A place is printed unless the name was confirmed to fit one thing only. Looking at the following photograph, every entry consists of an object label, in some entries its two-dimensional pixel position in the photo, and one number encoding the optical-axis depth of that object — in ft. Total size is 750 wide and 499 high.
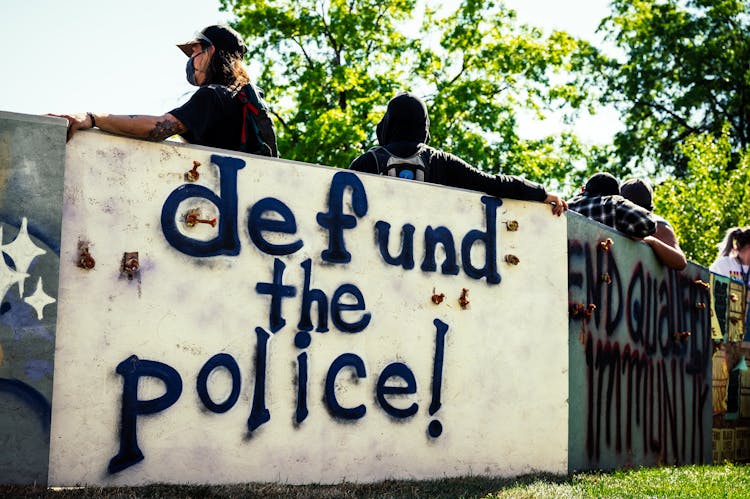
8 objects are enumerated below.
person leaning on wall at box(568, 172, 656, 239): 22.56
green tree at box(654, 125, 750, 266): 61.82
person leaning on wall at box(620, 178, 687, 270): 23.68
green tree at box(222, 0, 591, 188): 63.41
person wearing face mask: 12.90
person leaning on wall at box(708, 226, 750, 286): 30.07
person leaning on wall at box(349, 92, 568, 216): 16.92
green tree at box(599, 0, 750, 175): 86.84
